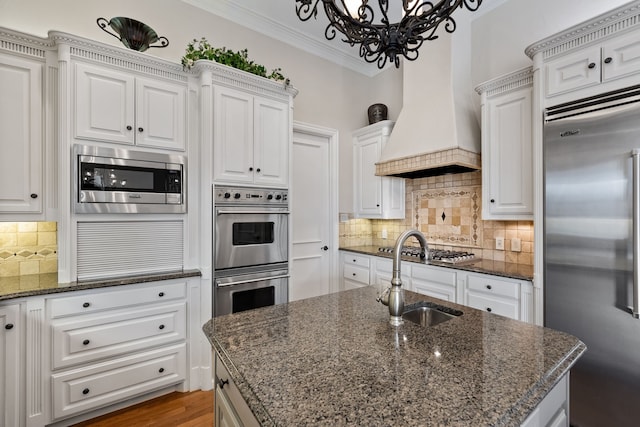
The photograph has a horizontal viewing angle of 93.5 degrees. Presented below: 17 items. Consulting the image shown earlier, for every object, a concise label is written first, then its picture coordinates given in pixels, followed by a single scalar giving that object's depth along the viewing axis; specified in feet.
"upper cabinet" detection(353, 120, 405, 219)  11.82
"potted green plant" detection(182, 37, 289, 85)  7.85
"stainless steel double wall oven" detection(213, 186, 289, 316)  8.08
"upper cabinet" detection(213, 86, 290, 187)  8.05
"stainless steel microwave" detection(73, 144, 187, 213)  6.71
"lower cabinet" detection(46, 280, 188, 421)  6.34
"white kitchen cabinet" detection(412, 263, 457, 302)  8.39
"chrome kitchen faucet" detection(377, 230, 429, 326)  3.83
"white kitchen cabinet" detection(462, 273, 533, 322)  7.00
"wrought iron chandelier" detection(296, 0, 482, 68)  4.01
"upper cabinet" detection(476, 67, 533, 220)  7.54
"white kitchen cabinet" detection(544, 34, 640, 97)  5.58
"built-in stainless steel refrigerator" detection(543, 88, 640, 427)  5.35
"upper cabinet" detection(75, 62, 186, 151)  6.75
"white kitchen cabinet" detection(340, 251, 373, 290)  11.09
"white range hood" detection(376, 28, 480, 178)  8.96
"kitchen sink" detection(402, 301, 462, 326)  4.85
